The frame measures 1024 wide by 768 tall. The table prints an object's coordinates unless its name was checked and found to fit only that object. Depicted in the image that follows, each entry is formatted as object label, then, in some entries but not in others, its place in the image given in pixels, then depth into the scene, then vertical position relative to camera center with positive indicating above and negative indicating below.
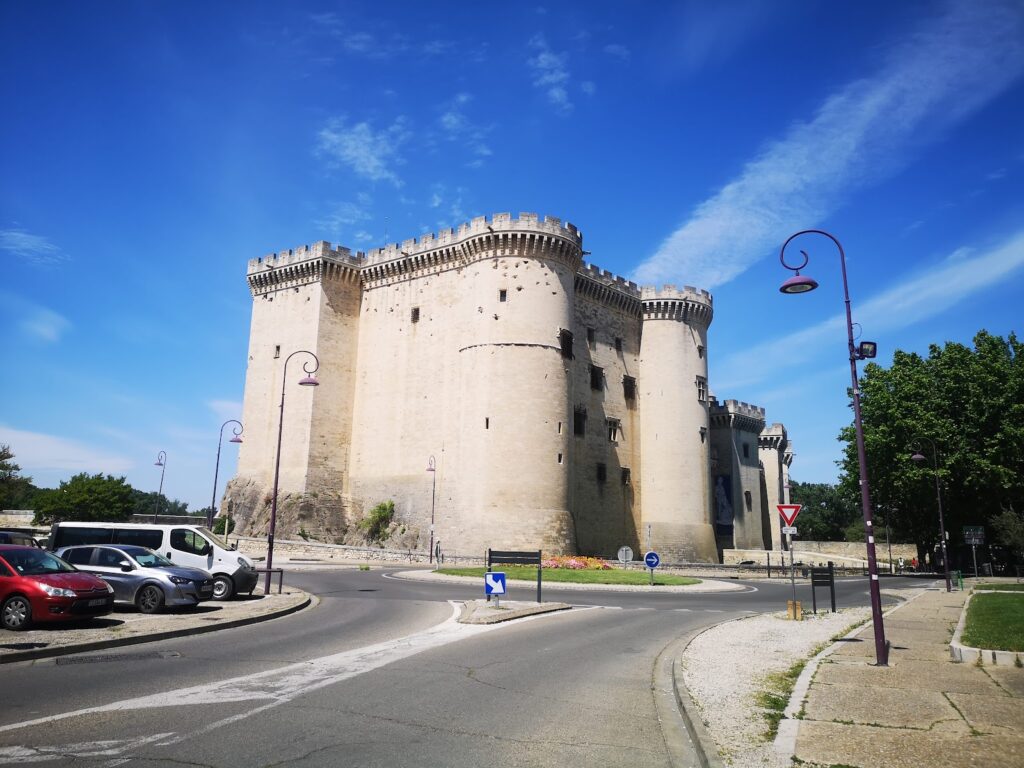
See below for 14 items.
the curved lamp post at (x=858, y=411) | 10.76 +2.20
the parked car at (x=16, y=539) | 21.97 -0.16
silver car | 15.85 -0.84
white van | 19.02 -0.23
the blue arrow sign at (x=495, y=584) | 17.42 -0.96
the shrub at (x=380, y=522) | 48.75 +1.14
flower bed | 37.45 -1.02
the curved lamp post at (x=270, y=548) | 20.72 -0.31
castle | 45.12 +9.51
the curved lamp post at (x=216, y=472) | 42.31 +3.84
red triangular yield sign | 18.41 +0.84
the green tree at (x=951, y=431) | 40.22 +6.51
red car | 12.57 -1.00
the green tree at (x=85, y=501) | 59.47 +2.64
